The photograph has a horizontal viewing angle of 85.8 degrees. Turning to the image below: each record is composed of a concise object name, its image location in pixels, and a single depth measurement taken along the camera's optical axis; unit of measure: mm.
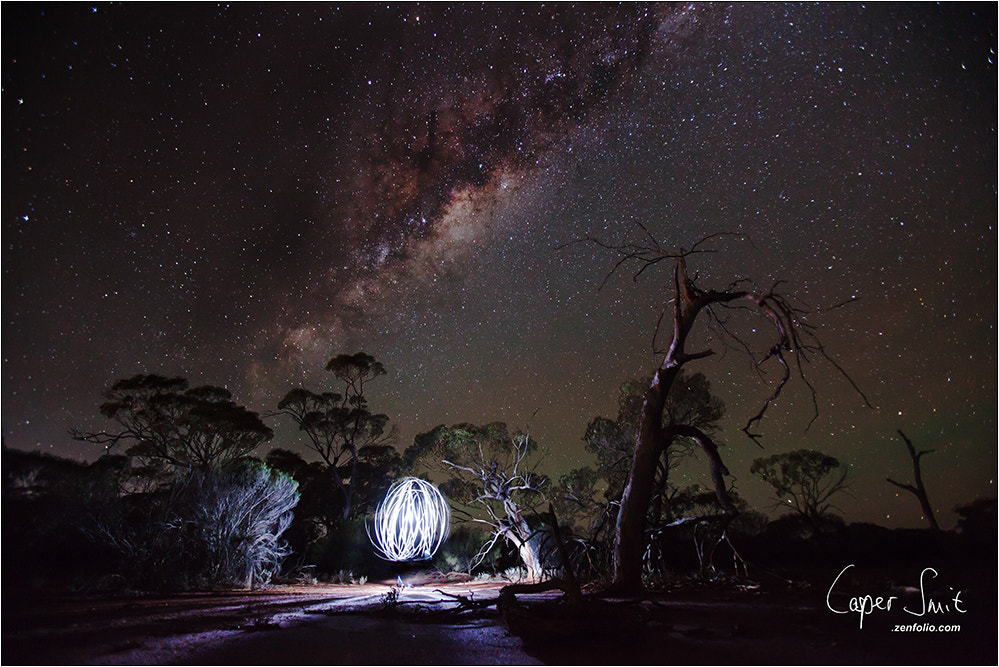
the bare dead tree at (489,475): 13781
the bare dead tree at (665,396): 6344
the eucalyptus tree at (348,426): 24281
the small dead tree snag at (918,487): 16672
